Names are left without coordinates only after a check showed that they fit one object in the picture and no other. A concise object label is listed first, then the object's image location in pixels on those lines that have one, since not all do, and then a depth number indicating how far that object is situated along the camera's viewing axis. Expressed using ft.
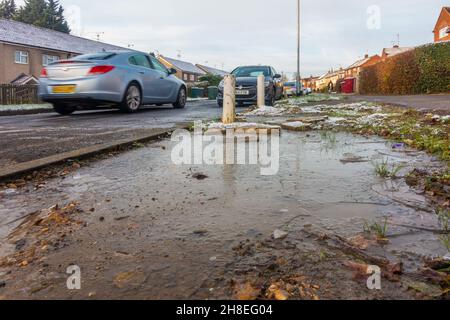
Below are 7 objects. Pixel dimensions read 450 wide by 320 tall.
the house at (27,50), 98.22
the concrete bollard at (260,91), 34.35
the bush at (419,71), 58.80
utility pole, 103.96
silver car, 27.81
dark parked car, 41.86
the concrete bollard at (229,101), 19.80
